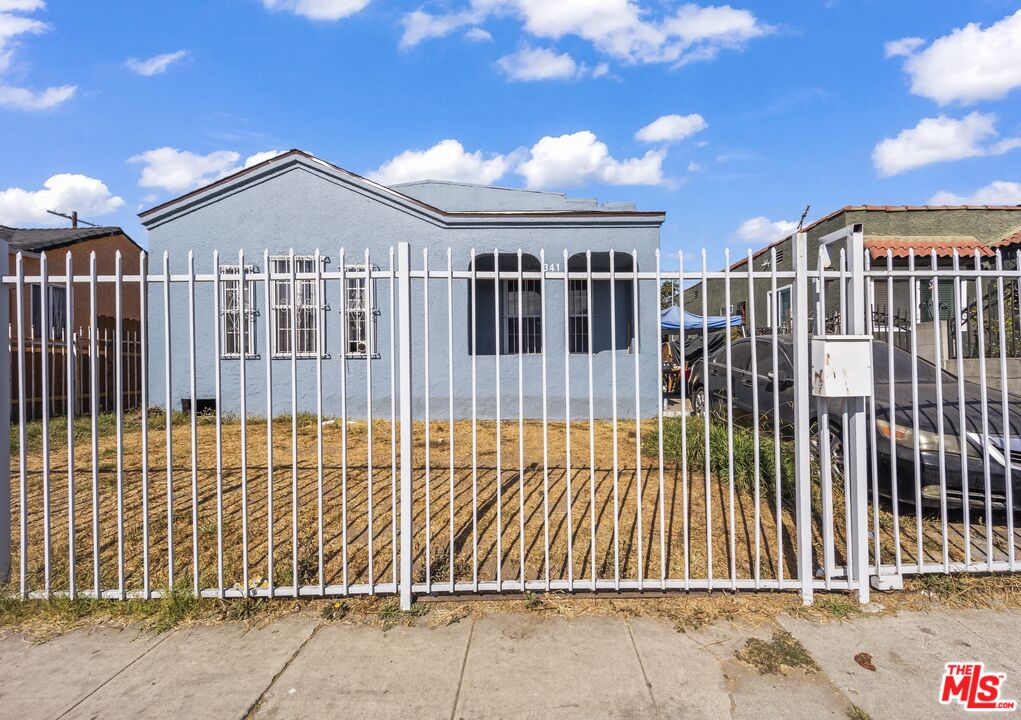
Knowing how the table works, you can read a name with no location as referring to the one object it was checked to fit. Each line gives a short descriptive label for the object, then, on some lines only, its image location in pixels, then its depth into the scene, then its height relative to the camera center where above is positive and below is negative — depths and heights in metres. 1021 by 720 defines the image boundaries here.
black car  4.18 -0.60
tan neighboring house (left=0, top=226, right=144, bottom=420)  11.24 +1.48
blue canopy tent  13.66 +0.95
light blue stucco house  9.90 +2.01
